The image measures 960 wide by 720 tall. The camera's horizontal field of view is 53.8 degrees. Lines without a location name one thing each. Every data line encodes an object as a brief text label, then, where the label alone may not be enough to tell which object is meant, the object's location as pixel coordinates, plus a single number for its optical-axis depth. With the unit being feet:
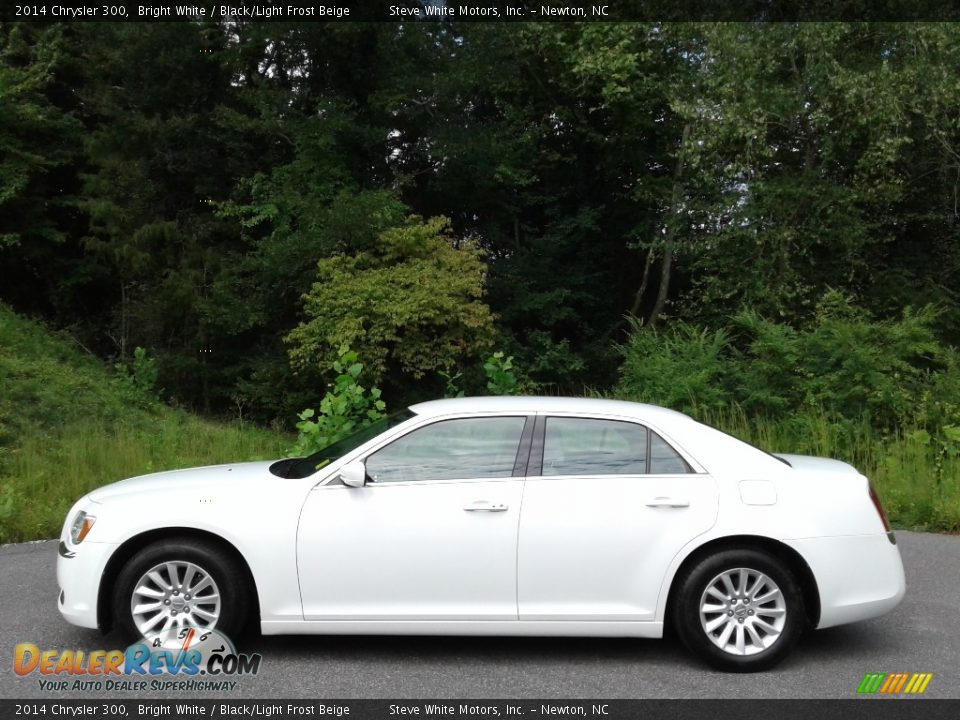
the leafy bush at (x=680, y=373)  43.65
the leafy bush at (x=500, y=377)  38.24
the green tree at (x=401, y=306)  65.87
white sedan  17.10
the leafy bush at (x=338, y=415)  34.42
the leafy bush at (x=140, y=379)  62.94
